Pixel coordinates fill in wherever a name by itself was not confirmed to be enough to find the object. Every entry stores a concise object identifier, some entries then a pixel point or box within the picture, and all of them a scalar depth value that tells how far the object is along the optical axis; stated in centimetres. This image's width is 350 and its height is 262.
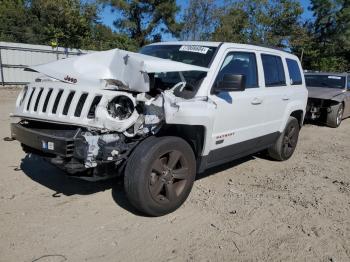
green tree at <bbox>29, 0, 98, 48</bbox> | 2159
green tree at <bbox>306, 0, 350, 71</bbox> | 3806
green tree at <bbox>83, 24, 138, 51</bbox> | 2311
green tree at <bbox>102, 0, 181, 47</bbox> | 3194
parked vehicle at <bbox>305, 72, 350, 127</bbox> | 1064
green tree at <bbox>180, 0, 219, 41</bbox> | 2662
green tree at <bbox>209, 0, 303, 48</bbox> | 2564
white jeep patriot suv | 374
